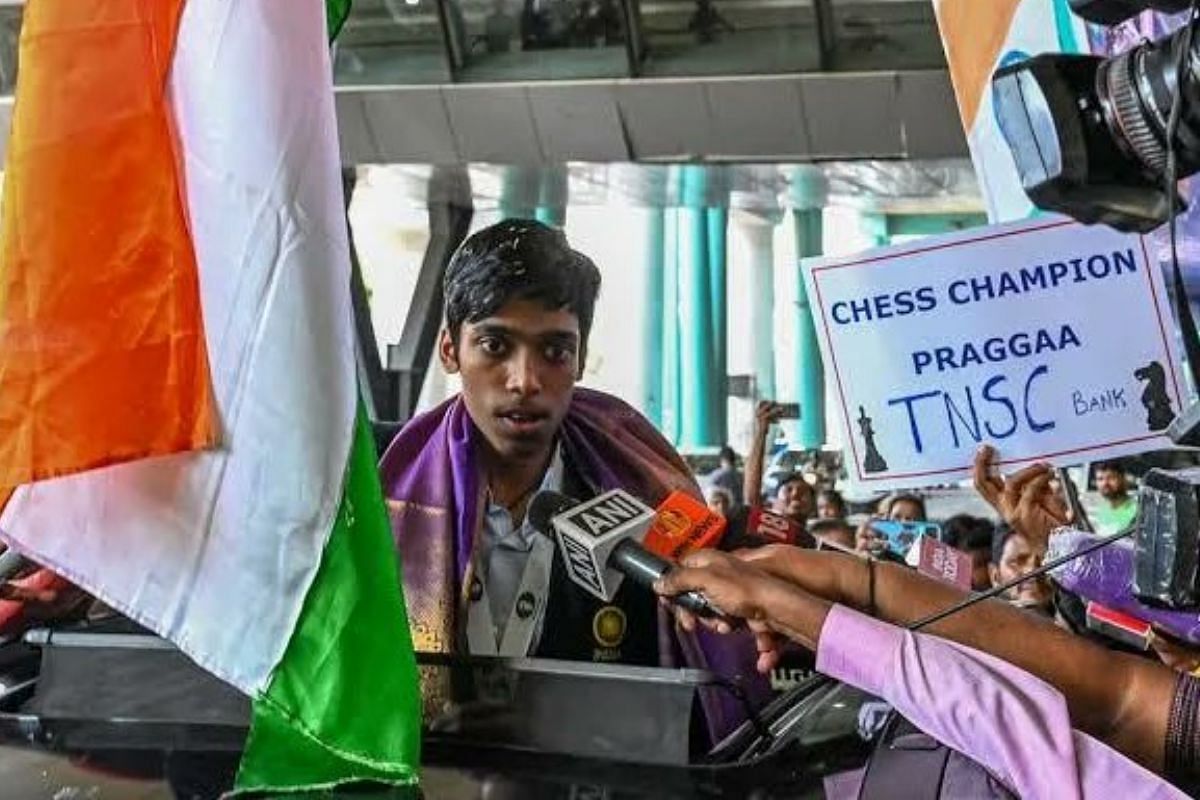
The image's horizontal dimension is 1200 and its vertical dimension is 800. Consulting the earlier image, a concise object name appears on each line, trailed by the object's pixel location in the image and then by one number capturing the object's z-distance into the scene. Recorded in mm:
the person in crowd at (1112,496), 6031
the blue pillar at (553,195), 9758
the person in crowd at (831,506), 7719
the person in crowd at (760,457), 4762
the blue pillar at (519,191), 9766
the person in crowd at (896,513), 5395
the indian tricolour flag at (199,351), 1887
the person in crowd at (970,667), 1429
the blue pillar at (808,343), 11648
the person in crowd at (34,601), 2379
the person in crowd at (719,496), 7223
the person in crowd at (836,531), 5750
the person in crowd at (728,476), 9376
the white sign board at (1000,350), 2492
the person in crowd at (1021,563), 2414
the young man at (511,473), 2197
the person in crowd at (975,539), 4310
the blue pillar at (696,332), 16141
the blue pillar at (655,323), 17000
